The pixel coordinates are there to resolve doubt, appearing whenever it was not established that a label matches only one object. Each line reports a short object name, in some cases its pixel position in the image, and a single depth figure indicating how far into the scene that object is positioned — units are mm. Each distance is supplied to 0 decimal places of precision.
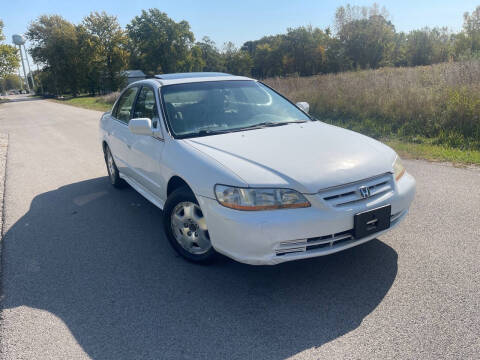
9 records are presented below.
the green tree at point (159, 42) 71000
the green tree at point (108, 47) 51906
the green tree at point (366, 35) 53250
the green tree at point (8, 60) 49750
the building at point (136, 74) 76725
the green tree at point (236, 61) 85375
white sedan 2740
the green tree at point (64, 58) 54562
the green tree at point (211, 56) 89756
